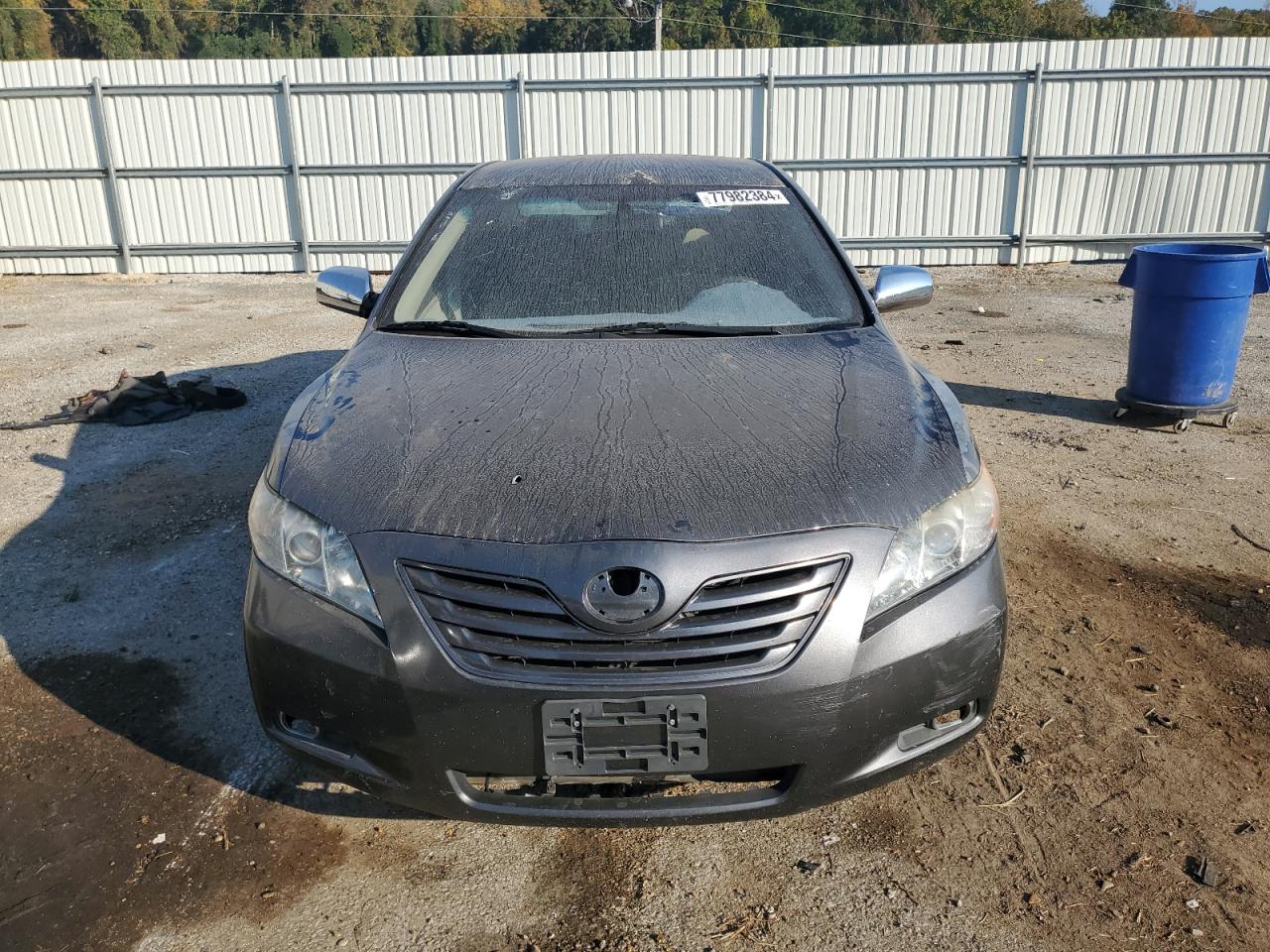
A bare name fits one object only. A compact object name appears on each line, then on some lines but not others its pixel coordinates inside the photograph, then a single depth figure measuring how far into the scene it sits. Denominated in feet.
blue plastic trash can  18.93
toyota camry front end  6.51
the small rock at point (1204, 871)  7.68
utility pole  112.68
